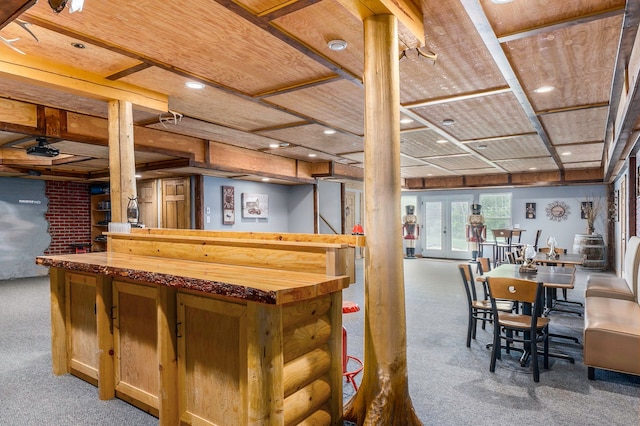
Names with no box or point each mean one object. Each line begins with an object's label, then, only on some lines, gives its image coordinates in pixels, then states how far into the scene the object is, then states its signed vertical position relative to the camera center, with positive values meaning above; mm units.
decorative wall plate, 10477 -114
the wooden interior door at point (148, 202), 8078 +233
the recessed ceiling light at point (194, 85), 3399 +1131
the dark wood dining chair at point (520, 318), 3037 -963
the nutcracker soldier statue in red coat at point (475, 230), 10914 -640
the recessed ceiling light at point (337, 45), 2598 +1114
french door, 12102 -611
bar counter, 1793 -701
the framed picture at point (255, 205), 8305 +137
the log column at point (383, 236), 2092 -146
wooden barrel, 8641 -974
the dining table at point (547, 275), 3527 -732
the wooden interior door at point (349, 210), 11016 -9
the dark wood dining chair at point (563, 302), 5146 -1398
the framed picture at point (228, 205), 7848 +137
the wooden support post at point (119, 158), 3426 +494
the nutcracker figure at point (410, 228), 12414 -641
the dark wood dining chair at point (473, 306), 3822 -994
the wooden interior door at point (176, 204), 7445 +179
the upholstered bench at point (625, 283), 4402 -984
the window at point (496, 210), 11352 -86
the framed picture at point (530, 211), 10891 -127
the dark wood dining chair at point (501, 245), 9121 -977
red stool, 2945 -1250
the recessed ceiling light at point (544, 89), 3523 +1073
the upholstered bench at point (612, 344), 2936 -1069
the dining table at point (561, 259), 5406 -781
